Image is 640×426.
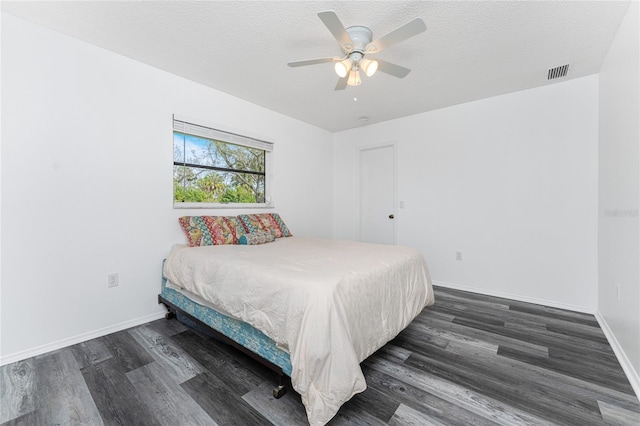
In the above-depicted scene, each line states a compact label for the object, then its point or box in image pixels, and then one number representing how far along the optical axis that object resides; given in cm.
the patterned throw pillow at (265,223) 326
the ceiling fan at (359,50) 169
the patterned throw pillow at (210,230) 274
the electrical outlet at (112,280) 242
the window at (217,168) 301
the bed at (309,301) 136
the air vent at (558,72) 264
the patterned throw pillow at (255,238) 292
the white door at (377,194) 438
